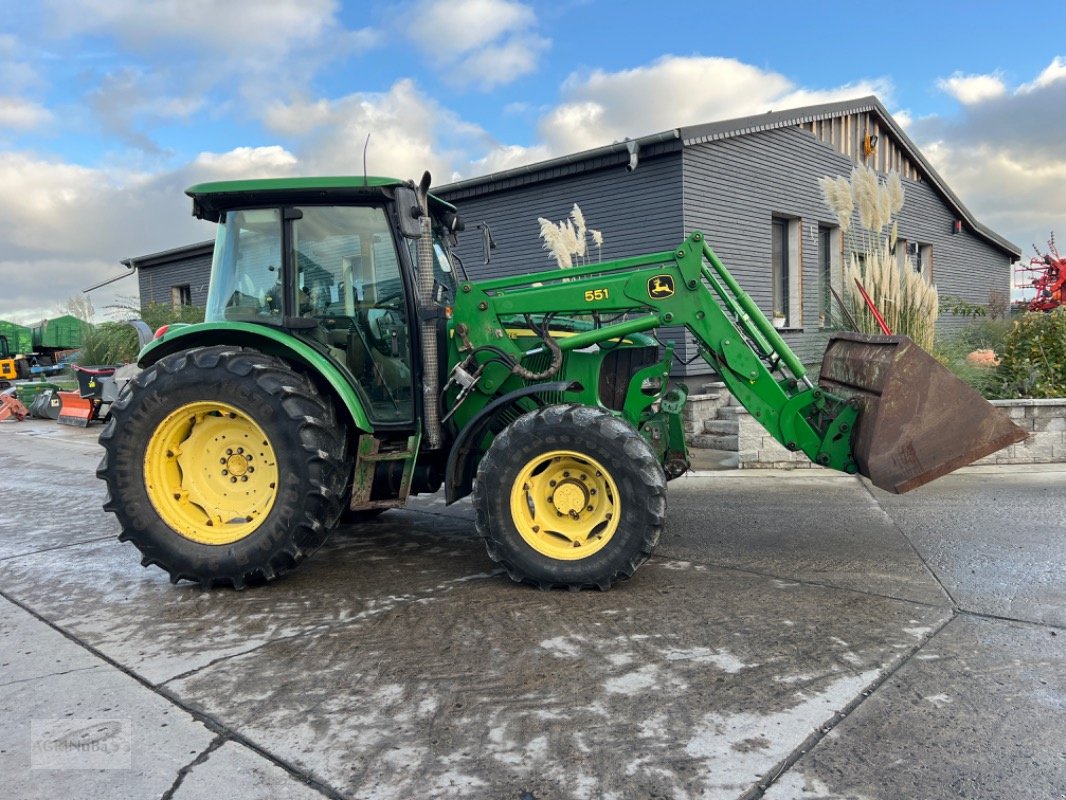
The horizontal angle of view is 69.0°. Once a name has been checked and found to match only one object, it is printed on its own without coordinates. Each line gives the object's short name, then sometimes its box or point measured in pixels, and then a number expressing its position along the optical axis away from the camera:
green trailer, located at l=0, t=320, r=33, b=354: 26.95
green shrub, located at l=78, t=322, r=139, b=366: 17.41
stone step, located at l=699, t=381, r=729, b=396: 10.23
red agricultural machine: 19.33
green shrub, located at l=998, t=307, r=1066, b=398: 8.48
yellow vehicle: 25.00
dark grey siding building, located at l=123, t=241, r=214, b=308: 21.02
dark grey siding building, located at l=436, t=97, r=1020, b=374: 10.95
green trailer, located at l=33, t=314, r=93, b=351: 27.64
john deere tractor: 4.13
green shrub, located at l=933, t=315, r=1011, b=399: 8.87
